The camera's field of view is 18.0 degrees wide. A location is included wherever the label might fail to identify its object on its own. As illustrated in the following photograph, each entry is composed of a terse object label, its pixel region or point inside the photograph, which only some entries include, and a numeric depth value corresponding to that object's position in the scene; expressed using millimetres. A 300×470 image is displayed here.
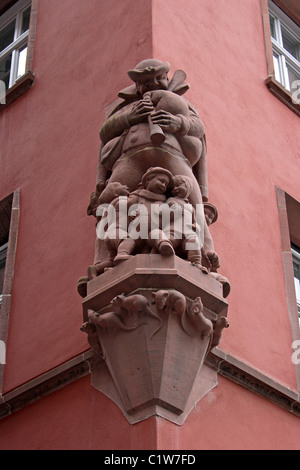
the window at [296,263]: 8898
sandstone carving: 5680
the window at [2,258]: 8678
